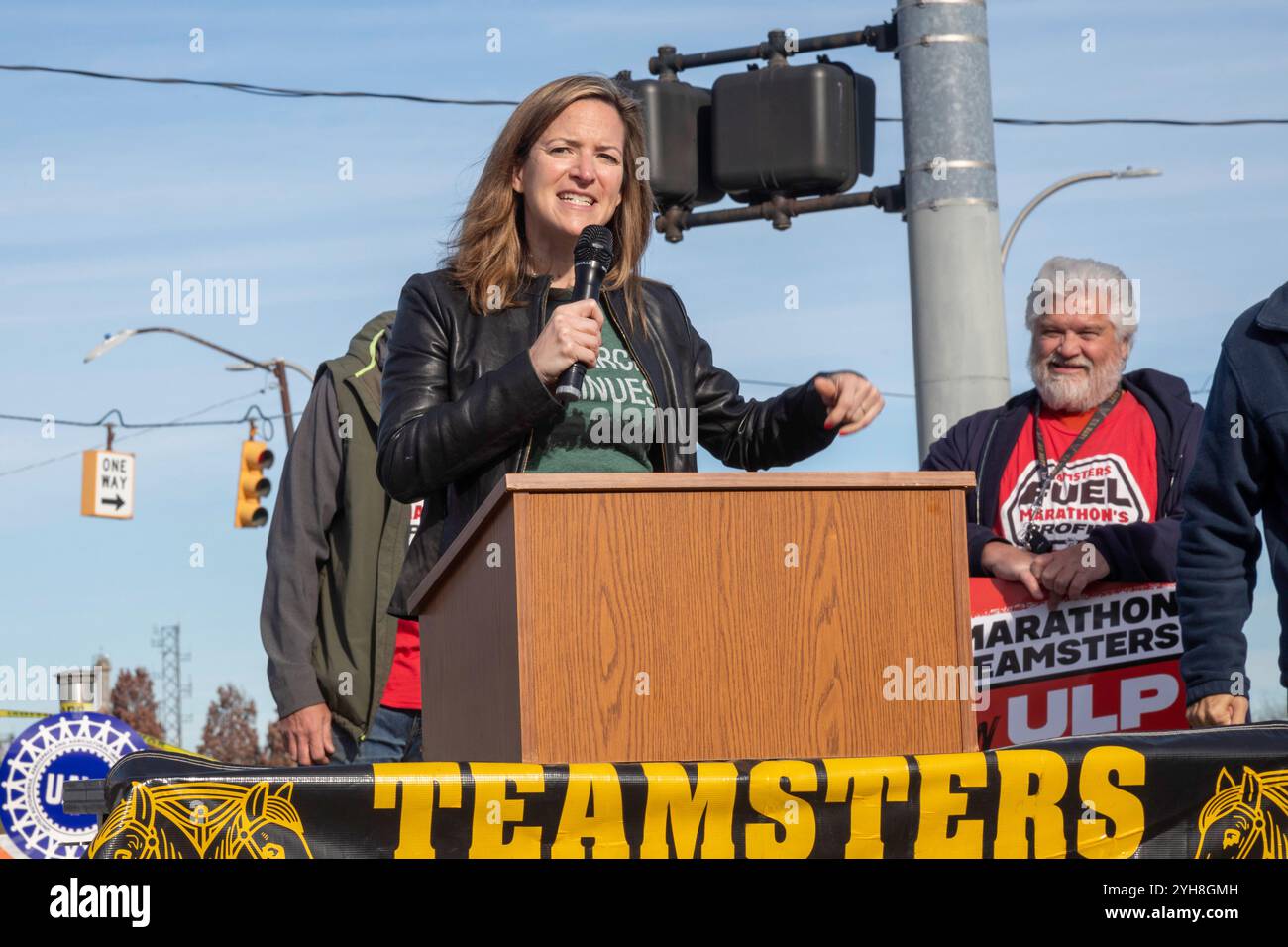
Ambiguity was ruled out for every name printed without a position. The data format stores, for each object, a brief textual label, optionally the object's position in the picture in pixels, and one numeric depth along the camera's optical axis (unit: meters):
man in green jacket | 5.21
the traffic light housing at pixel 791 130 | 7.14
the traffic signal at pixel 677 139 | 7.33
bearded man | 5.36
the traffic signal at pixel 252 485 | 24.23
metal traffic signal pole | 7.01
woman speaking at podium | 3.67
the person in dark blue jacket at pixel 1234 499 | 4.19
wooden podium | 3.02
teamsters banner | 2.91
